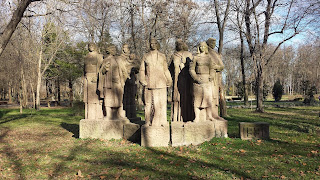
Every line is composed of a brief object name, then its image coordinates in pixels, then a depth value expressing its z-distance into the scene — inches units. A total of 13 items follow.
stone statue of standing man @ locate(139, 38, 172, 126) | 259.9
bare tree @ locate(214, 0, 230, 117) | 532.7
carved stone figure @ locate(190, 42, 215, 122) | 266.3
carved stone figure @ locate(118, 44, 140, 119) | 327.6
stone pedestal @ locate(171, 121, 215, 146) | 257.9
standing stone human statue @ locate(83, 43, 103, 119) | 322.3
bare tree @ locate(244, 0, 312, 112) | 610.9
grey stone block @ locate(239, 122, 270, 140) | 279.3
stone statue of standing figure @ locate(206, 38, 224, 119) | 293.7
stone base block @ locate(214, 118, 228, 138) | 277.3
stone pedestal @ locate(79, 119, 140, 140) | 294.0
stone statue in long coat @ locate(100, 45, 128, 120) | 306.8
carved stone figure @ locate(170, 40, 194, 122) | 286.7
